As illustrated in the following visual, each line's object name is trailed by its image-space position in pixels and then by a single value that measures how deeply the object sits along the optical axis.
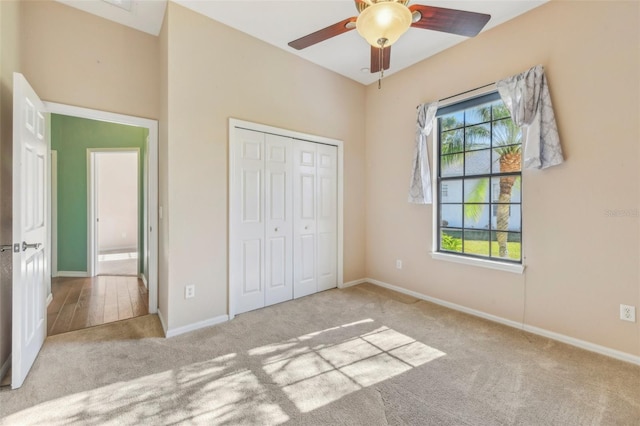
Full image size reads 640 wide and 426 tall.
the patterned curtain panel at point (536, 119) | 2.46
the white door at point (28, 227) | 1.82
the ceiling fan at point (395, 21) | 1.49
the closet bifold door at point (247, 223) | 3.03
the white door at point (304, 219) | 3.56
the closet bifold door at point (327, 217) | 3.82
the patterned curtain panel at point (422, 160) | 3.38
